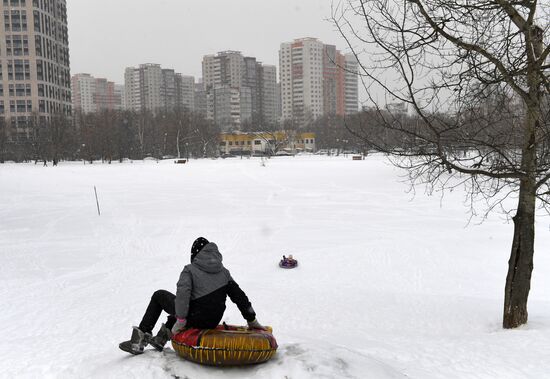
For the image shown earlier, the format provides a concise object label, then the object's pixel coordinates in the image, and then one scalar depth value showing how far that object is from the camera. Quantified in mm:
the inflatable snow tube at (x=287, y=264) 15305
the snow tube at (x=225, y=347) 5117
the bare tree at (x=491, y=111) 7121
